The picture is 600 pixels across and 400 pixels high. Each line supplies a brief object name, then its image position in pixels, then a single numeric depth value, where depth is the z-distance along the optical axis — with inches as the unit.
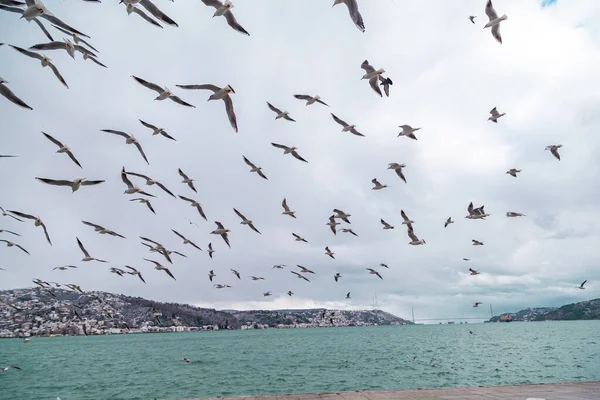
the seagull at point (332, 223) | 711.7
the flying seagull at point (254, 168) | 574.2
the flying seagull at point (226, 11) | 305.8
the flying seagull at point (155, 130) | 521.3
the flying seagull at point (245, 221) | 659.6
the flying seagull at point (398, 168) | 629.9
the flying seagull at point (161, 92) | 403.9
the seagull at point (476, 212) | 682.0
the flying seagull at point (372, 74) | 451.8
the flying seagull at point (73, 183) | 395.1
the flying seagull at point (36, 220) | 451.3
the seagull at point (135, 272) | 771.4
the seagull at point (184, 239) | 710.1
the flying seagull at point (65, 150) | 469.6
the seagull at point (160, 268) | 689.0
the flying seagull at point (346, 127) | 541.0
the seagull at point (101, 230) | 583.0
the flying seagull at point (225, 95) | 384.2
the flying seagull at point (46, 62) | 355.9
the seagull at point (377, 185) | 671.1
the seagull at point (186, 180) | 616.4
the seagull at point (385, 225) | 775.6
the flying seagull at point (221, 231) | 658.2
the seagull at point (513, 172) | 678.5
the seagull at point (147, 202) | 632.4
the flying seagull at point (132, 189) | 561.4
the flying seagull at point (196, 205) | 645.1
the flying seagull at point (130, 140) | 492.1
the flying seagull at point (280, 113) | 524.7
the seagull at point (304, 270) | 861.2
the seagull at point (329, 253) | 826.4
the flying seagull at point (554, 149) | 644.7
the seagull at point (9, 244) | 605.2
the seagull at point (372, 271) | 888.7
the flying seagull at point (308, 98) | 501.4
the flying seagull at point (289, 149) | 569.3
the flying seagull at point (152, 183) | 528.7
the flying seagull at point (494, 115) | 608.5
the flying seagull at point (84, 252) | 639.1
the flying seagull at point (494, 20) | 421.7
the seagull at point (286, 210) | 677.9
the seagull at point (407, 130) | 550.6
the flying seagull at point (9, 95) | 297.2
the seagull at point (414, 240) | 697.6
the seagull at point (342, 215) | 701.3
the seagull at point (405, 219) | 705.6
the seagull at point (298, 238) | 789.4
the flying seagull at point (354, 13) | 237.5
